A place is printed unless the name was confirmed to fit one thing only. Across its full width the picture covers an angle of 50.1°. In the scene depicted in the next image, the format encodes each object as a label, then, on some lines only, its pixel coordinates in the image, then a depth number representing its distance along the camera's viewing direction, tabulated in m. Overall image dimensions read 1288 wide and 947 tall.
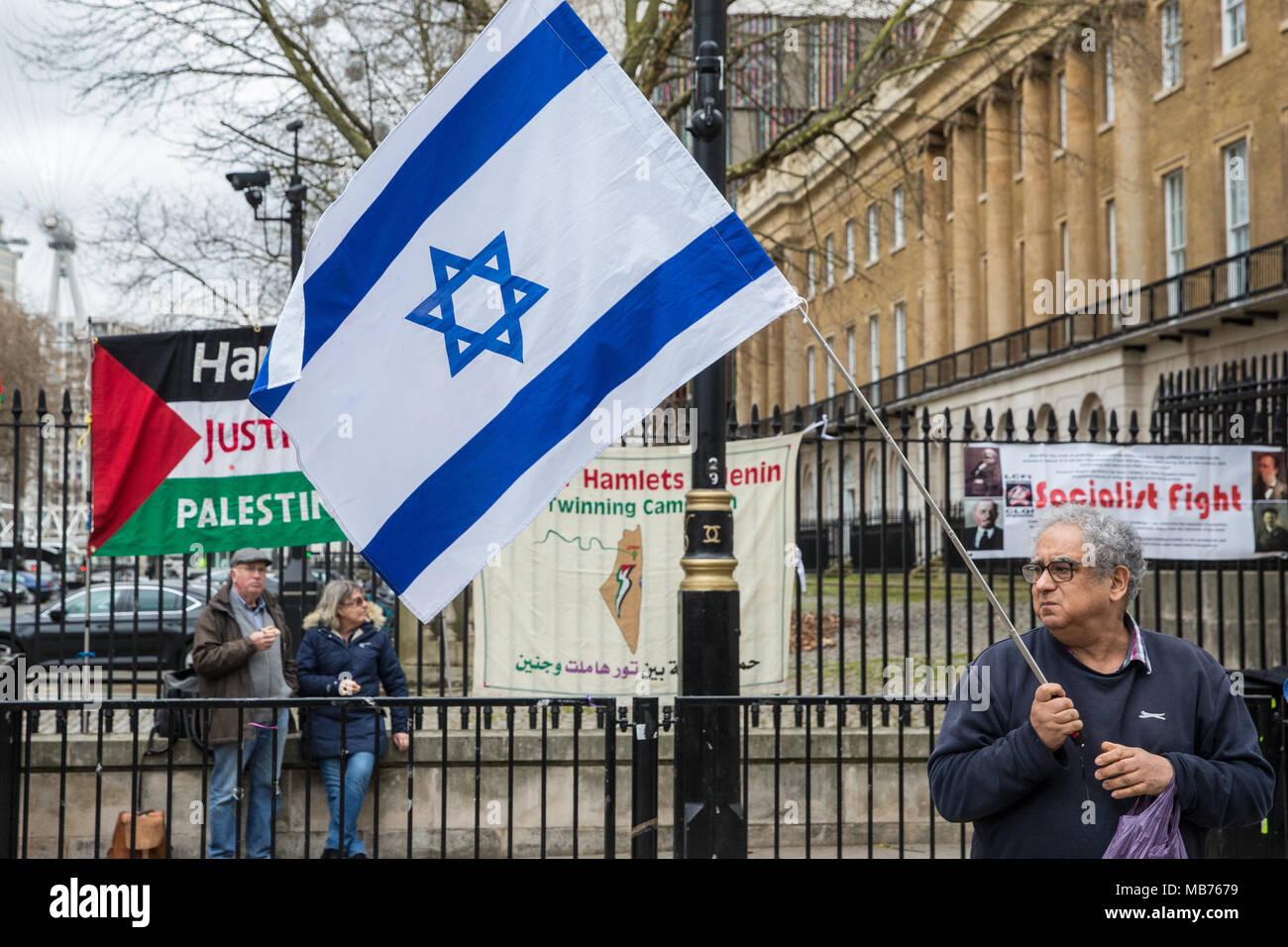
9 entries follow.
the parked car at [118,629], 17.02
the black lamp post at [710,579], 5.70
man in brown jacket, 7.39
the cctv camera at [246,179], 14.16
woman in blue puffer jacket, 7.69
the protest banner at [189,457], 8.23
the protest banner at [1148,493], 9.23
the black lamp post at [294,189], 13.58
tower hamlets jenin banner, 8.65
